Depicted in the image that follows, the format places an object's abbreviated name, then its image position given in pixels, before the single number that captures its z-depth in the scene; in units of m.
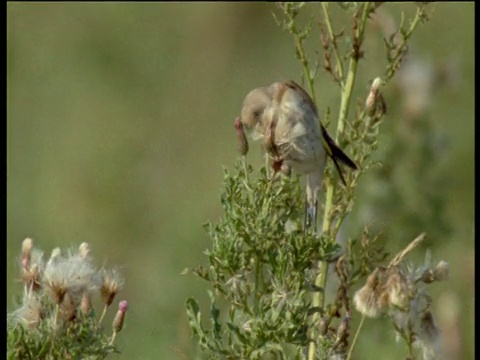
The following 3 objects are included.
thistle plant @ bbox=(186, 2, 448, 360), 6.89
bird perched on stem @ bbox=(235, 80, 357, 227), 7.63
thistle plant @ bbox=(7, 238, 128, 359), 6.60
